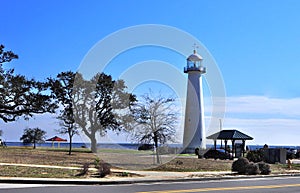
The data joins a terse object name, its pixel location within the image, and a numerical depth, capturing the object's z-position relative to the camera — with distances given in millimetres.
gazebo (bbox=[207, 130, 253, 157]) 46250
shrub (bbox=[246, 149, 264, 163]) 38656
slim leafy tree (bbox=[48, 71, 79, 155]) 54375
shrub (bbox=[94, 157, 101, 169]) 23984
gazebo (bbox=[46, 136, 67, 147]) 75175
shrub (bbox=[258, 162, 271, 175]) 26406
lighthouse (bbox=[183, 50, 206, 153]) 54875
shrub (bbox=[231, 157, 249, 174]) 25922
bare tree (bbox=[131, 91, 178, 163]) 31234
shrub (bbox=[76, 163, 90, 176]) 21817
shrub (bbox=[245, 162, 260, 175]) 25719
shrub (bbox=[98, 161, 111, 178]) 21438
